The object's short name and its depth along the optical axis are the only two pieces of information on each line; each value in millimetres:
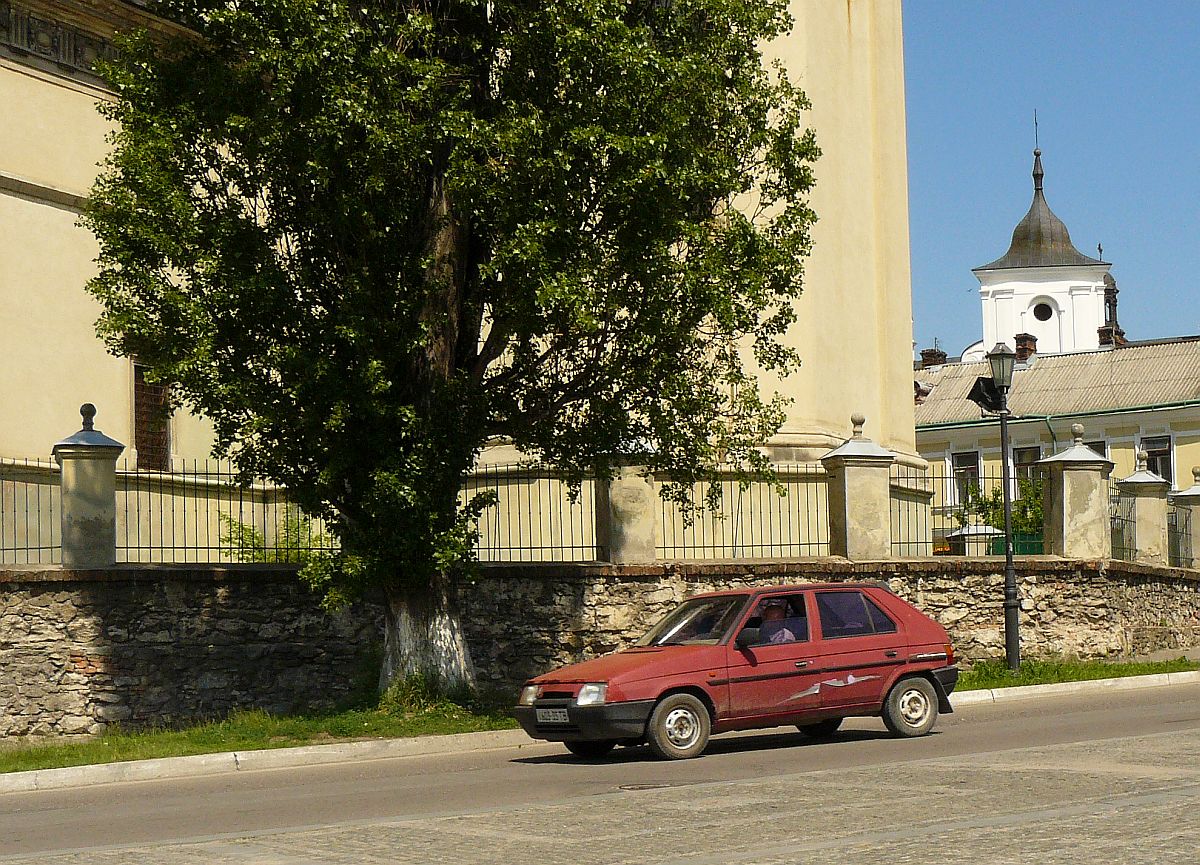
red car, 14359
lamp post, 22781
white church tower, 112562
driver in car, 15289
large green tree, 17203
